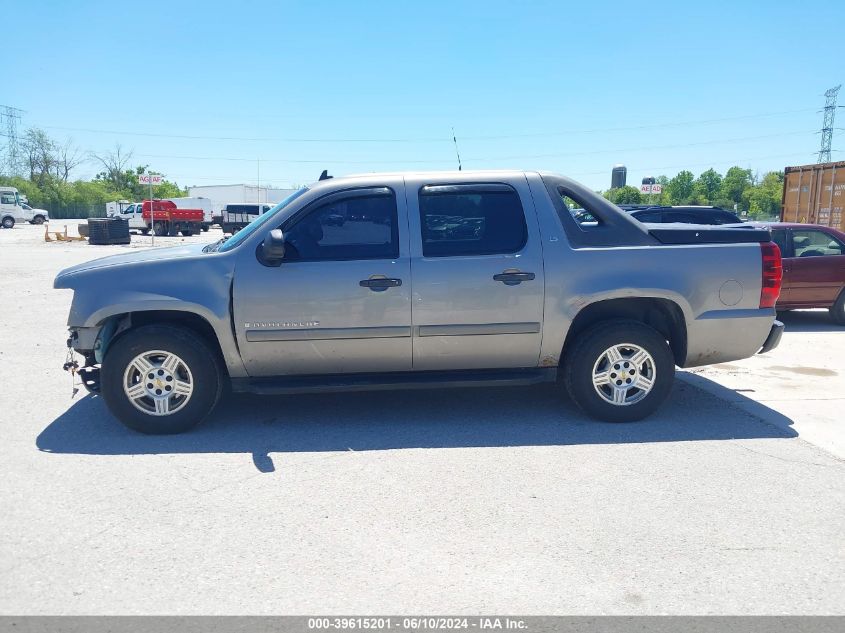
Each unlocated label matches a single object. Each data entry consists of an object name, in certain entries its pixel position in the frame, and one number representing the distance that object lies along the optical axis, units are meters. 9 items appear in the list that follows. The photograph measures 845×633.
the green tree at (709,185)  97.88
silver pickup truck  4.91
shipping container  16.16
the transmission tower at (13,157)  82.51
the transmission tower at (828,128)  69.38
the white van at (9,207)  48.22
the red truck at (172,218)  41.21
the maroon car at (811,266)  9.71
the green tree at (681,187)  95.11
